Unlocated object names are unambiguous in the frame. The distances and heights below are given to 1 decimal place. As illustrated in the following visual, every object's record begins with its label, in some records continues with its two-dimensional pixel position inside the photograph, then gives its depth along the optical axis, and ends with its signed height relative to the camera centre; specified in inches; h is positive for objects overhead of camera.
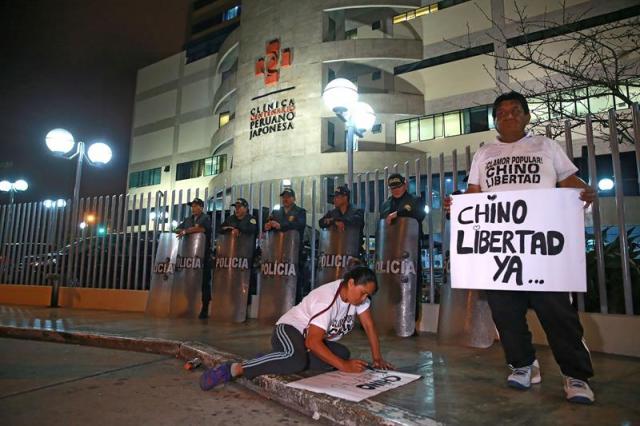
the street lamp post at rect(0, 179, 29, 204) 629.9 +112.3
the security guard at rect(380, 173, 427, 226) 213.5 +33.6
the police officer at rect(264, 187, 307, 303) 258.2 +28.5
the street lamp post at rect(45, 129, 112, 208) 393.7 +105.8
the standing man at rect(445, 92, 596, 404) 105.2 -5.3
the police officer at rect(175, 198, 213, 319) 288.0 +23.6
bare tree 700.7 +392.4
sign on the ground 108.8 -30.2
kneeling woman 123.8 -19.3
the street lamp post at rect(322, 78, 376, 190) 286.7 +112.0
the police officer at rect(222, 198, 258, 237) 275.1 +28.7
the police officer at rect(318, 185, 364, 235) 236.4 +30.4
